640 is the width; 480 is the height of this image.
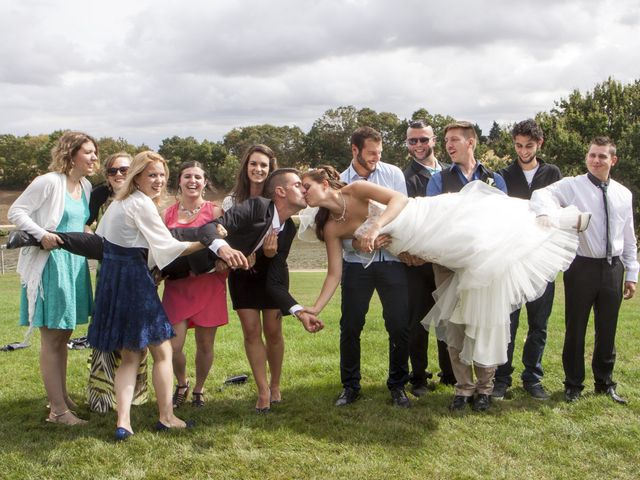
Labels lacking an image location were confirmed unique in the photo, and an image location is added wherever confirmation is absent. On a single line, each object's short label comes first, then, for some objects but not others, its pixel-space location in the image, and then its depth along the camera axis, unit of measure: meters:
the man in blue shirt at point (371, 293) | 5.41
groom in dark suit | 4.69
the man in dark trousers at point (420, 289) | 5.95
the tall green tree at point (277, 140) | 88.44
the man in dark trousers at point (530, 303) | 5.79
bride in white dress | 4.73
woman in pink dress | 5.35
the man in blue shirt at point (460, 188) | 5.32
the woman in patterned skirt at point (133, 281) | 4.58
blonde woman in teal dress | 4.98
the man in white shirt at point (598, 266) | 5.47
